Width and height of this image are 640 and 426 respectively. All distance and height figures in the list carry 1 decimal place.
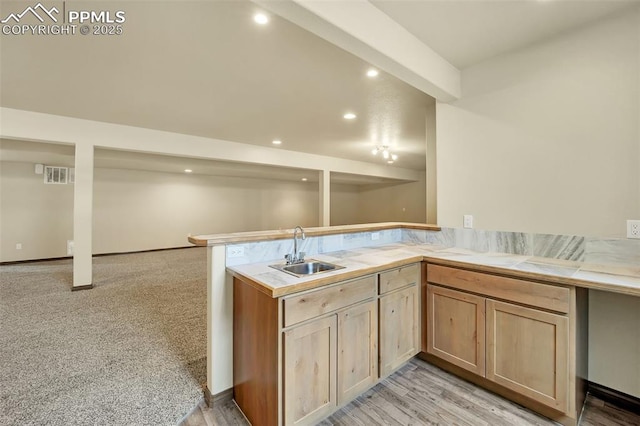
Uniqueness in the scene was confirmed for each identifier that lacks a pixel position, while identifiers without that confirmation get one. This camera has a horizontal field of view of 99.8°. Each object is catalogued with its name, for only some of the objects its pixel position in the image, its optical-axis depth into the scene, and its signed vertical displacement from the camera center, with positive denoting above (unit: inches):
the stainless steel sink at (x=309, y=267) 73.4 -15.3
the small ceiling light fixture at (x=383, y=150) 226.0 +56.2
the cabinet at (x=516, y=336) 62.5 -31.9
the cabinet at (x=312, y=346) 55.6 -31.2
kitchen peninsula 57.7 -26.3
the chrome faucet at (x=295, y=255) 76.7 -12.1
